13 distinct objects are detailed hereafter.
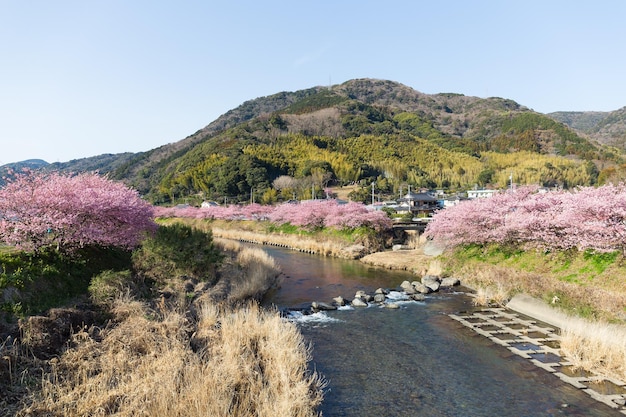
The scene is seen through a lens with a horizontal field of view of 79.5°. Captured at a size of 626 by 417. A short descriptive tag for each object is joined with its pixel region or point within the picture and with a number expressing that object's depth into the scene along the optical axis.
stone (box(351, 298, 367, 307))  21.62
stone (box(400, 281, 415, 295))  24.66
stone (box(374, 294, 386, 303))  22.44
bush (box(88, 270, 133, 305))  14.47
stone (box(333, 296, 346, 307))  21.94
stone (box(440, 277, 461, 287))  26.14
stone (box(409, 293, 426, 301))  22.98
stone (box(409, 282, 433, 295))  24.53
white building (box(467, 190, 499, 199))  99.71
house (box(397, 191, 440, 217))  81.84
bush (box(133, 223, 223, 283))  19.70
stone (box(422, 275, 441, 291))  25.02
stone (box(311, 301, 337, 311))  20.91
